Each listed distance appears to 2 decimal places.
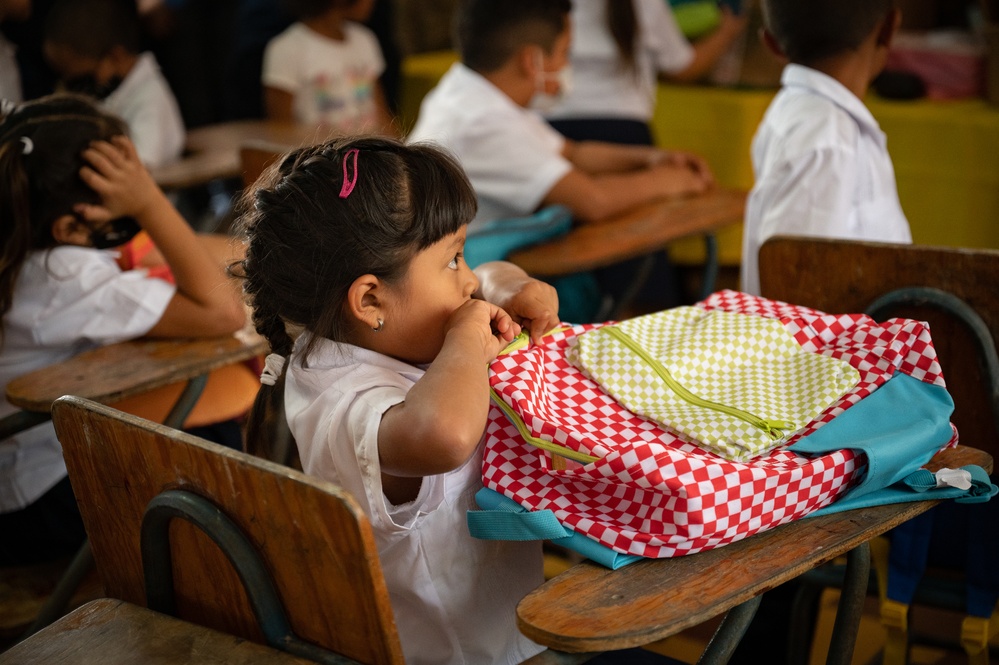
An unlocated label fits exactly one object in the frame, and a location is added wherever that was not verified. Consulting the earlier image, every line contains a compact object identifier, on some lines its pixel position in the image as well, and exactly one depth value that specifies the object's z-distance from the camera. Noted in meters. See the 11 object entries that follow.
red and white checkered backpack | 1.04
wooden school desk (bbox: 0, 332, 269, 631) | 1.62
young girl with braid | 1.19
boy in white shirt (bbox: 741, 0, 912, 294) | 1.96
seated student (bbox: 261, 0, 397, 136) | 4.14
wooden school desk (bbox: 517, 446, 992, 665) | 0.94
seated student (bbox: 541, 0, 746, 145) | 3.50
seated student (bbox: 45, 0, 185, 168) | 3.64
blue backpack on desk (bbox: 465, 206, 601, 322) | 2.30
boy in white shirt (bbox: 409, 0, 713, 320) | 2.68
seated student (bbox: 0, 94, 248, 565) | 1.79
